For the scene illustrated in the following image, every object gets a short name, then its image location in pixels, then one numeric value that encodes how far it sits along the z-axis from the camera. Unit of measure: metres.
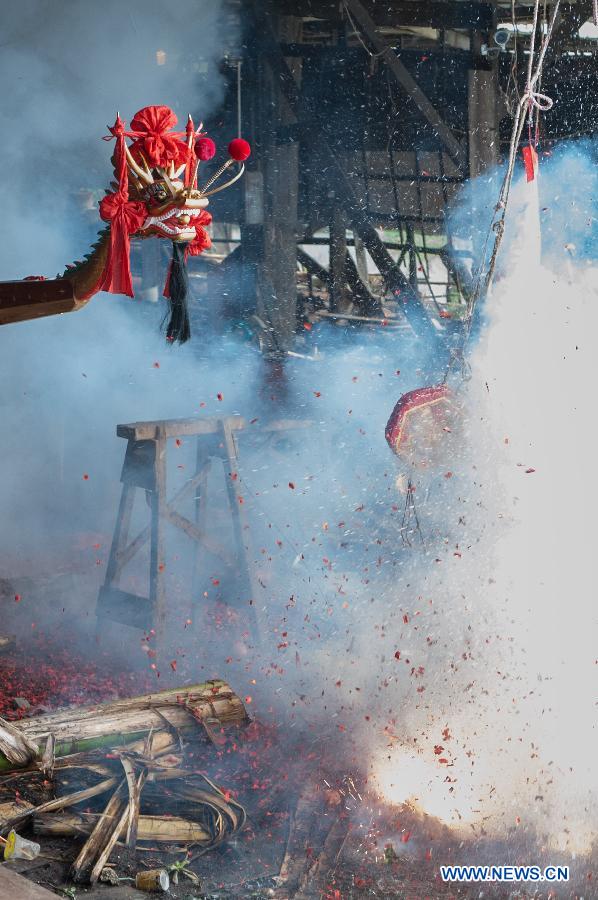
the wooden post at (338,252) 8.90
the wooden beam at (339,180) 8.02
